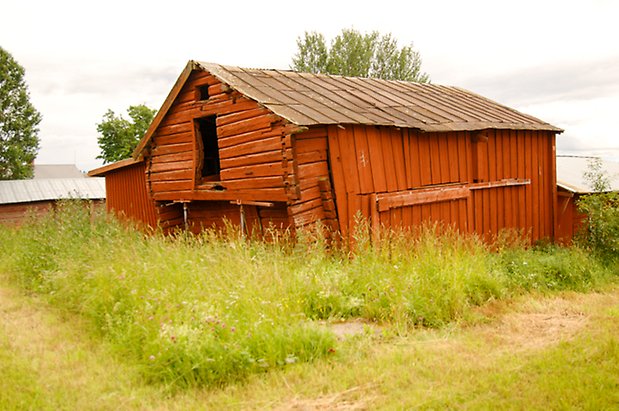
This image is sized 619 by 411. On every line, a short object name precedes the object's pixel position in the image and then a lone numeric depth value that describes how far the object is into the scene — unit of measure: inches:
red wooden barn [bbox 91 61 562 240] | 373.7
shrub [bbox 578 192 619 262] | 432.1
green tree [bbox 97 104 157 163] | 1509.6
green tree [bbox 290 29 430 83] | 1445.6
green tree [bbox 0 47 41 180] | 1219.9
